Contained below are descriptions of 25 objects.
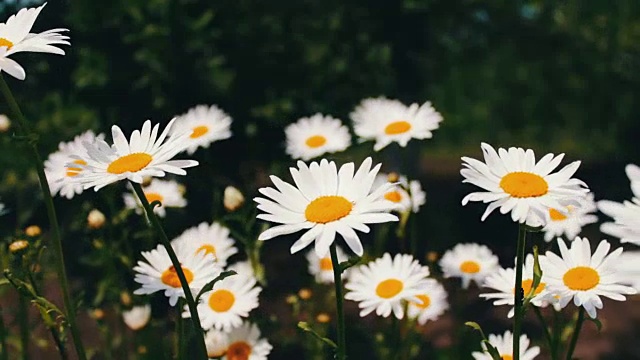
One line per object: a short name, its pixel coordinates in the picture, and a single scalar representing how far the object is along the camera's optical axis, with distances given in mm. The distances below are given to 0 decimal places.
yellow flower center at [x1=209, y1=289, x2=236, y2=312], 698
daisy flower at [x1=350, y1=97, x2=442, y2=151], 787
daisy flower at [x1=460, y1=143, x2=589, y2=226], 557
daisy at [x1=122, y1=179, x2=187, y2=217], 811
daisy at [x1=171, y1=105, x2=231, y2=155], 804
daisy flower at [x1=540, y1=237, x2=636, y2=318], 598
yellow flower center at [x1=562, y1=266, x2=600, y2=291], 612
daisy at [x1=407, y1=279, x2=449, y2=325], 769
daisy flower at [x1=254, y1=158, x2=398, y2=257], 549
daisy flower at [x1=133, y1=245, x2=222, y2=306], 628
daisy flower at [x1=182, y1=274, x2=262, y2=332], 685
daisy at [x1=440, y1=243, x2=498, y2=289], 804
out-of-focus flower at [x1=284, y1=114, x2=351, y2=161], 864
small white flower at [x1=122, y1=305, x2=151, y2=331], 815
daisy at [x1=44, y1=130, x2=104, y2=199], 726
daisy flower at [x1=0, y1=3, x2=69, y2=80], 570
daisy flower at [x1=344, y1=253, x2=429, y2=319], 688
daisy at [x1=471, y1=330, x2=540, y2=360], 653
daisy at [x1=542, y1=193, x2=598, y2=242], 724
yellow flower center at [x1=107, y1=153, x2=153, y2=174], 576
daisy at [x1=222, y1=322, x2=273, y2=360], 690
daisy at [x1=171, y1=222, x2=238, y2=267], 731
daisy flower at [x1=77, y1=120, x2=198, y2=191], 567
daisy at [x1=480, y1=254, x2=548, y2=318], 632
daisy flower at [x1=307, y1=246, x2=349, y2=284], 858
